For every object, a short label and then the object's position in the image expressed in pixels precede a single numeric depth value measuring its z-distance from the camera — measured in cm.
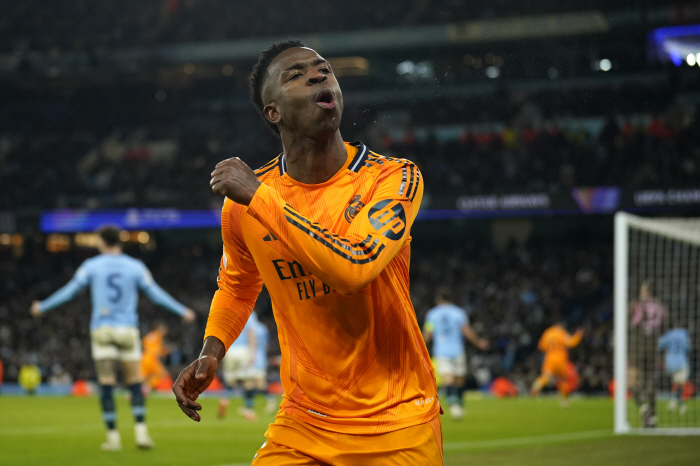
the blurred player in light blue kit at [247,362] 1327
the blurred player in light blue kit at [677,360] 1402
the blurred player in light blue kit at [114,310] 891
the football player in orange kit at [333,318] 270
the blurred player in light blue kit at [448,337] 1412
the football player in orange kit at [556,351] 1720
